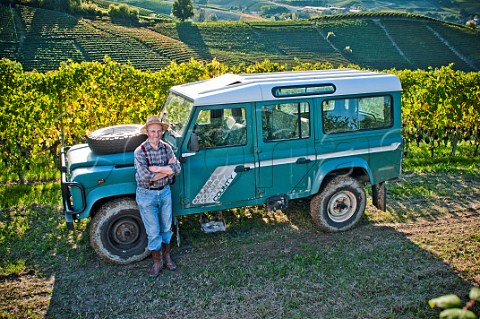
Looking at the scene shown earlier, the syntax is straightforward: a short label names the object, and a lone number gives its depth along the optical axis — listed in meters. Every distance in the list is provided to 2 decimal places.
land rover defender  6.14
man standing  5.66
